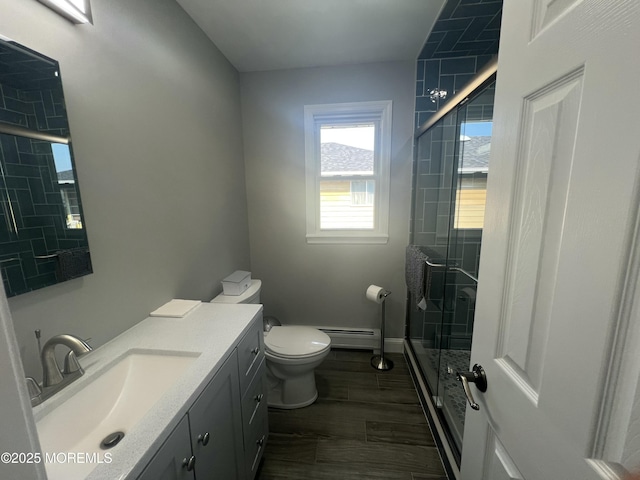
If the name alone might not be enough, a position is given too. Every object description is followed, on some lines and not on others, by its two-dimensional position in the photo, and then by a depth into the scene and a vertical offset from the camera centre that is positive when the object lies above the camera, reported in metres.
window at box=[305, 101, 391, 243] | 2.25 +0.24
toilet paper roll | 2.20 -0.78
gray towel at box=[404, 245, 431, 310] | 1.81 -0.54
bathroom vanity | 0.69 -0.63
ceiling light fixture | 0.87 +0.65
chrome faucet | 0.78 -0.46
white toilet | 1.76 -1.04
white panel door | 0.36 -0.08
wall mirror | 0.76 +0.07
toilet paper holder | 2.23 -1.39
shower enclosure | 1.50 -0.23
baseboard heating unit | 2.50 -1.29
